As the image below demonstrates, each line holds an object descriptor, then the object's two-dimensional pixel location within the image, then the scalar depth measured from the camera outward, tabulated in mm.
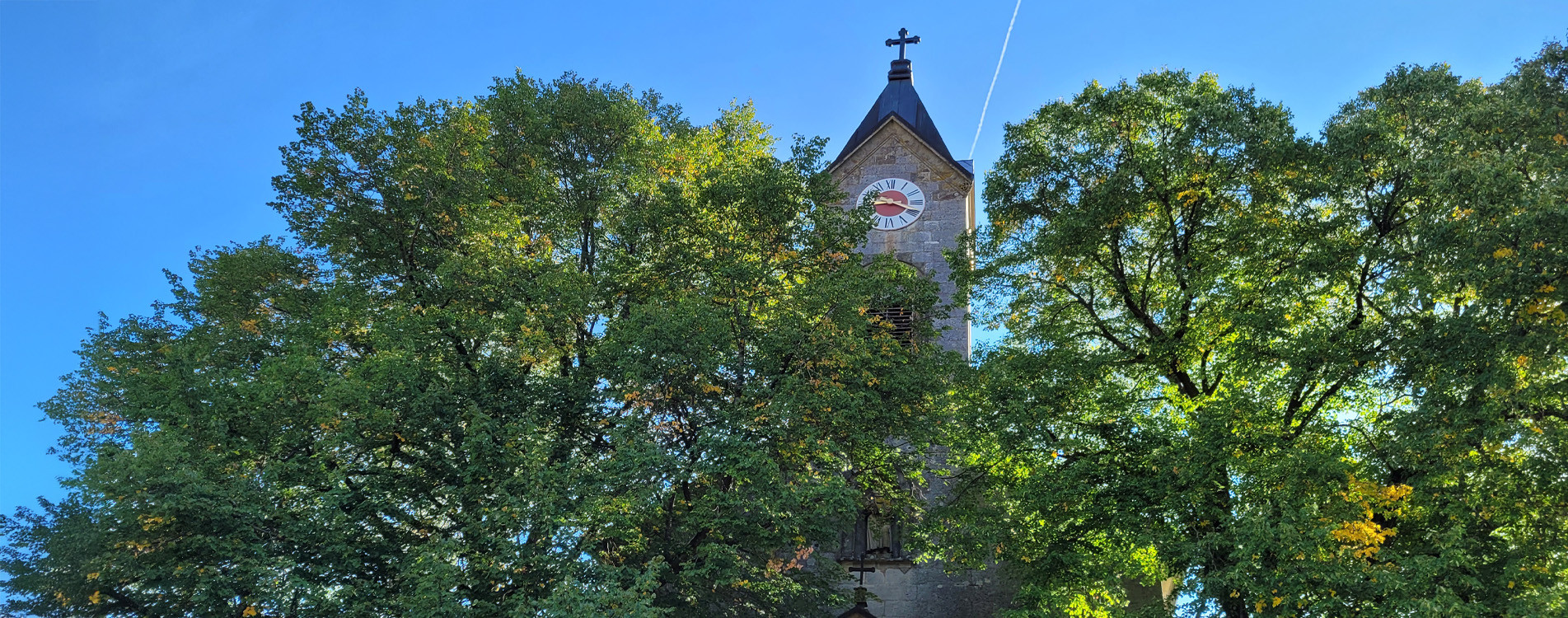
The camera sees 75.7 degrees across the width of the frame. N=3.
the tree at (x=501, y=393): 13570
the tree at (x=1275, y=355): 11922
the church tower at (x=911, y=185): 25406
